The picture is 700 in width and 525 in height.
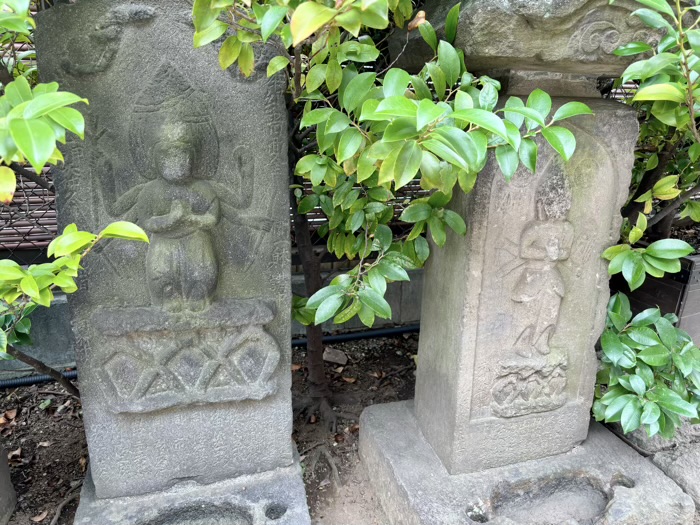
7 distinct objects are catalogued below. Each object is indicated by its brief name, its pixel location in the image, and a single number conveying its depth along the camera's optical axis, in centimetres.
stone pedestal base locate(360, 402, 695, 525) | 178
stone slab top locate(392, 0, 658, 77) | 128
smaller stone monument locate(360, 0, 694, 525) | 162
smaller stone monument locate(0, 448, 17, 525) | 189
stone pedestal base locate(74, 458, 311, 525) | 180
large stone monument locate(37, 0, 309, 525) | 151
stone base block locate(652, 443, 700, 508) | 193
